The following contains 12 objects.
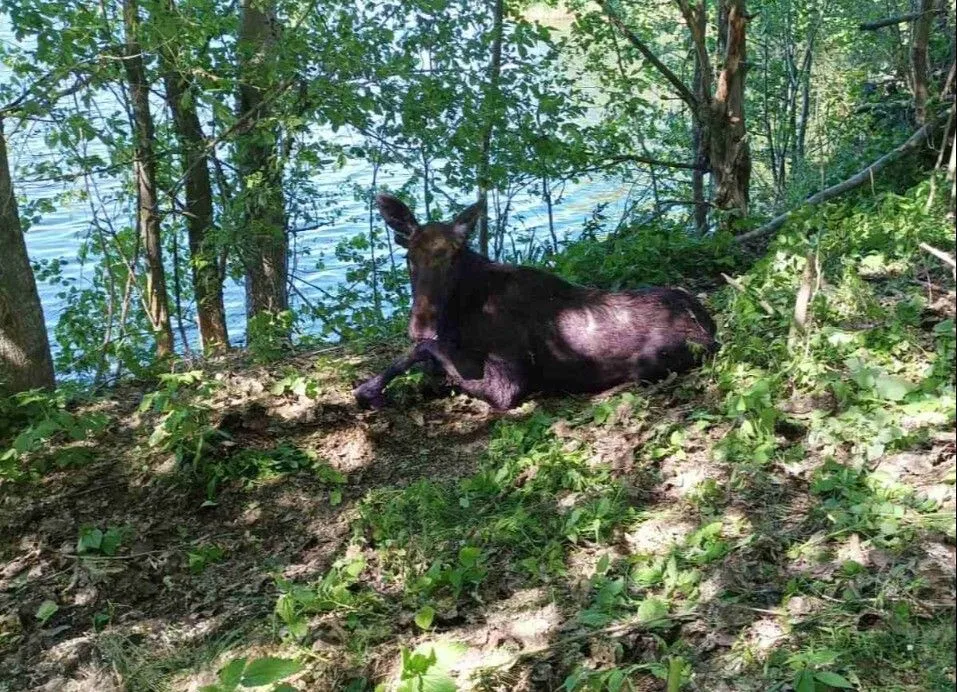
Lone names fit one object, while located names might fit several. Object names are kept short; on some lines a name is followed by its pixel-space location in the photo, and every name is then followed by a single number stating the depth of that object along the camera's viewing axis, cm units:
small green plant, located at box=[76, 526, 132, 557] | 495
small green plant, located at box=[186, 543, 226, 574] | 486
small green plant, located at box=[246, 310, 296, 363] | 718
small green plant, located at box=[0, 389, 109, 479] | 546
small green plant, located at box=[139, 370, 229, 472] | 557
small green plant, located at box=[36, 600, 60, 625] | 455
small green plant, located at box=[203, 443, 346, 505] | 546
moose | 608
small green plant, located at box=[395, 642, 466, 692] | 316
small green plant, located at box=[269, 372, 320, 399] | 614
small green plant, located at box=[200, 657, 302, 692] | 320
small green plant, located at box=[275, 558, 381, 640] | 394
